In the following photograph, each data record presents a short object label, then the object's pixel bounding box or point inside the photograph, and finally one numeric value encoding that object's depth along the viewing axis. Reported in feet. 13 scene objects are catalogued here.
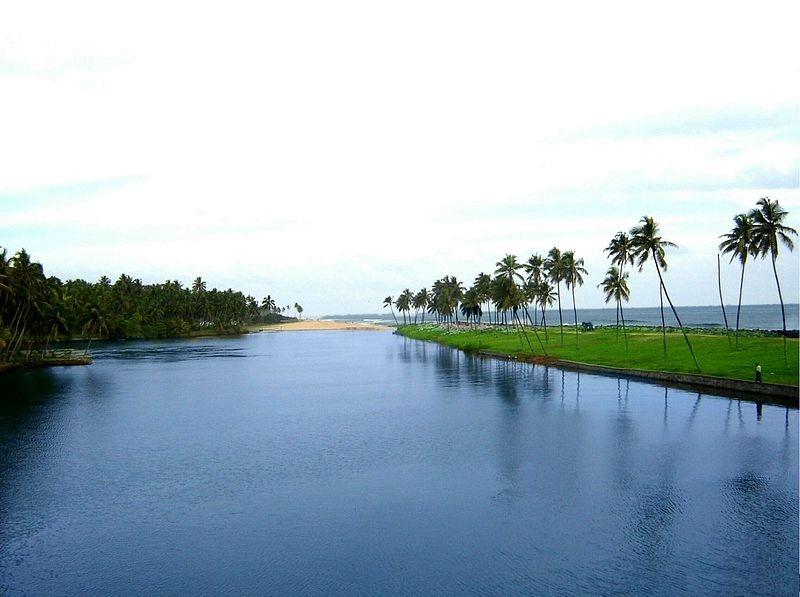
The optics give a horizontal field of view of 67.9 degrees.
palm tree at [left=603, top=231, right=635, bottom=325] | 229.02
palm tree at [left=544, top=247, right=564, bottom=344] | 302.66
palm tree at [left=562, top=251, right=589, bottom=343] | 300.81
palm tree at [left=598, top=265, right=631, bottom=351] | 347.77
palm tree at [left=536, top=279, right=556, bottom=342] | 382.22
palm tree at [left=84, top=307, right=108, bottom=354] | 373.40
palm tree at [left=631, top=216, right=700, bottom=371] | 196.34
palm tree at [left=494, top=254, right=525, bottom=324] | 311.97
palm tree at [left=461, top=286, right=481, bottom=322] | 532.19
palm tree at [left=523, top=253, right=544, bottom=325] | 311.27
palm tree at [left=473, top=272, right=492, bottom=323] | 477.94
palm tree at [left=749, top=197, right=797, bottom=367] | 178.70
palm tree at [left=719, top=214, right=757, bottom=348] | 187.83
